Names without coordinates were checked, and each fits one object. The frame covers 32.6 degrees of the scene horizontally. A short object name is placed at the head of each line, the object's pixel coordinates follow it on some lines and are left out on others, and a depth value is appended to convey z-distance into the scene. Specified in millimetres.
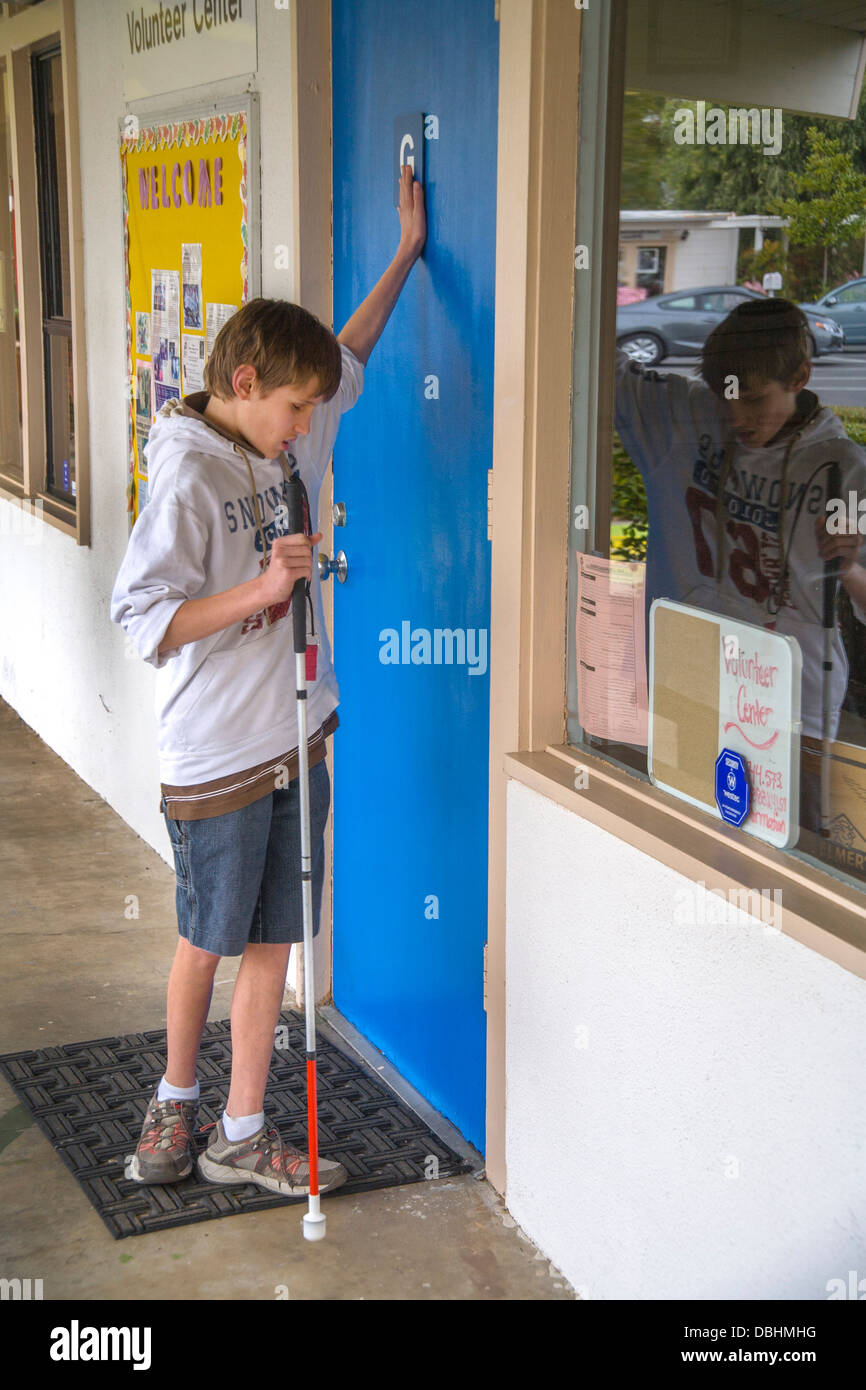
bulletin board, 4156
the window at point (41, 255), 6559
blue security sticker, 2447
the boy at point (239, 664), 2885
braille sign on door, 3326
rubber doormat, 3271
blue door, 3199
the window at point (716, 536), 2172
